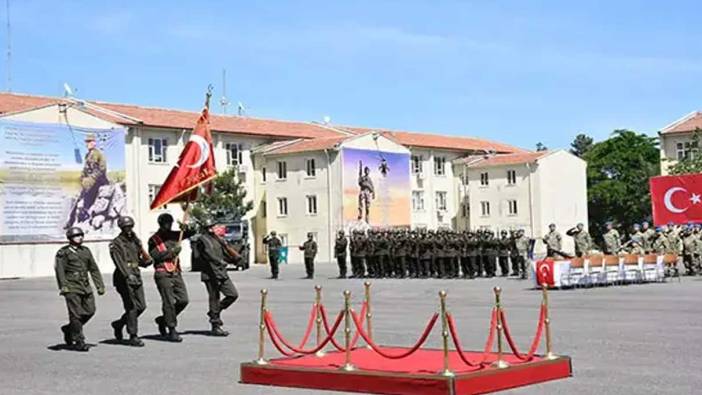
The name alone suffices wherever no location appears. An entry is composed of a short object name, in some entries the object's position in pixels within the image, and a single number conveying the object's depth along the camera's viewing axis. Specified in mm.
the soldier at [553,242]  31953
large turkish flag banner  34062
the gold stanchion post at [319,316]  12706
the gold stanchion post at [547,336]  11352
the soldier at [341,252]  38938
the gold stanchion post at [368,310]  12572
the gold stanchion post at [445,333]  10125
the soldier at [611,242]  34031
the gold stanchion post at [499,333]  10727
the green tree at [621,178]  86938
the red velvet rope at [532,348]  11234
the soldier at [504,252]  36219
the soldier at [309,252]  39562
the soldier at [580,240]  31953
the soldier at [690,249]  34344
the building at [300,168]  62125
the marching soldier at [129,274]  15664
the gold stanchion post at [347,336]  11115
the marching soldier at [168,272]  16125
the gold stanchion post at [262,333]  11758
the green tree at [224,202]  64625
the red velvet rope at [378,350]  10727
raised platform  10180
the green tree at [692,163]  58344
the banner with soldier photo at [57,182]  52125
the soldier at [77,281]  15289
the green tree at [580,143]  160250
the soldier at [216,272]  16641
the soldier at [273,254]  40906
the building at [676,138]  81438
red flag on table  27891
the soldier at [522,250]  35219
